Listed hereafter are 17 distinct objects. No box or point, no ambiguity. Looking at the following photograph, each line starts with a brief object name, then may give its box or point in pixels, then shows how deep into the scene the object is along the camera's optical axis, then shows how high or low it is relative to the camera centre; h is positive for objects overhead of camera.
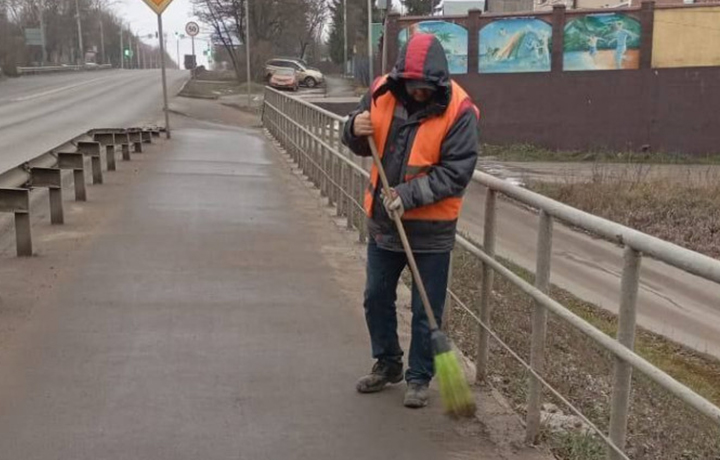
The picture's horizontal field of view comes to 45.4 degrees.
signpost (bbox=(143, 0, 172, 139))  16.85 +1.07
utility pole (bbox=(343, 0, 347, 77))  62.33 +1.92
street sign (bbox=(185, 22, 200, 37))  34.44 +1.28
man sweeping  3.73 -0.51
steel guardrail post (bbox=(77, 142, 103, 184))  10.76 -1.11
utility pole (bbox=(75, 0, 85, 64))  83.03 +2.21
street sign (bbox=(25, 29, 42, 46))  78.12 +2.16
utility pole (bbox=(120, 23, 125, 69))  121.38 +1.04
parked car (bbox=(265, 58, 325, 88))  51.33 -0.62
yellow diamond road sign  16.95 +1.11
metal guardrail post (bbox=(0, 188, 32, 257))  6.74 -1.09
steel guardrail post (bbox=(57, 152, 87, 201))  9.32 -1.06
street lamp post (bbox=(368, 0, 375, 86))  29.66 +0.53
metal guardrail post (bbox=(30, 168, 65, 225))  7.97 -1.12
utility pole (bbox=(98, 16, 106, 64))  113.79 +2.50
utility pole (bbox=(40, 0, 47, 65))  74.94 +2.04
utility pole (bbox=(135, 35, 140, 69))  150.85 +2.70
